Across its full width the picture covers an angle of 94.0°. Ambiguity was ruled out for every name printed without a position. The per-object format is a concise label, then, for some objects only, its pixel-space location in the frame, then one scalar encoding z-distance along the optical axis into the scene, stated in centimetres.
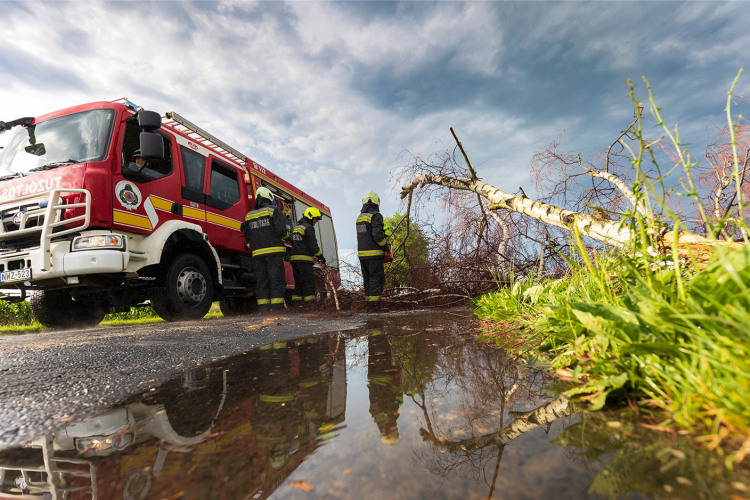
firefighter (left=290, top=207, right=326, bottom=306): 716
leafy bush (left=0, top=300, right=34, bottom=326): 1009
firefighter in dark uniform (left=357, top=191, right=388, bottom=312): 623
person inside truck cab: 458
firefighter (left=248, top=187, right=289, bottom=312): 611
